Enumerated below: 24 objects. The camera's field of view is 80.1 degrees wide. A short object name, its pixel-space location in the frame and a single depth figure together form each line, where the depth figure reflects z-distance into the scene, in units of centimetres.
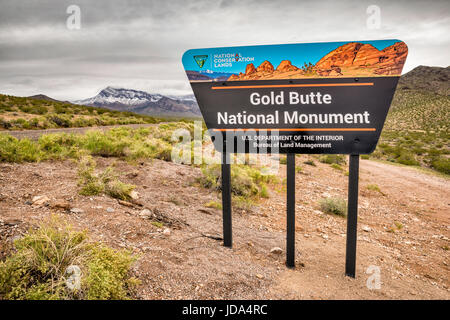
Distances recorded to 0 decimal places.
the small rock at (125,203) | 486
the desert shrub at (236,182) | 718
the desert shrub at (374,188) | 926
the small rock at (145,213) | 458
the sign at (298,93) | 318
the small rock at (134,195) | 529
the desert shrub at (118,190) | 514
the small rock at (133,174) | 671
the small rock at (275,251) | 411
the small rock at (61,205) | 407
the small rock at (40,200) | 411
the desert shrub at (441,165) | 1523
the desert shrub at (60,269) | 229
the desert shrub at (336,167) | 1297
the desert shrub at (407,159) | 1762
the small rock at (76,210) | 407
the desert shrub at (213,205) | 596
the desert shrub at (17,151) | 610
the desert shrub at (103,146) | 814
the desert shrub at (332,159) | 1462
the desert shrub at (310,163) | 1300
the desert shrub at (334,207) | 669
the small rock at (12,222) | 326
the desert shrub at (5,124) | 1437
